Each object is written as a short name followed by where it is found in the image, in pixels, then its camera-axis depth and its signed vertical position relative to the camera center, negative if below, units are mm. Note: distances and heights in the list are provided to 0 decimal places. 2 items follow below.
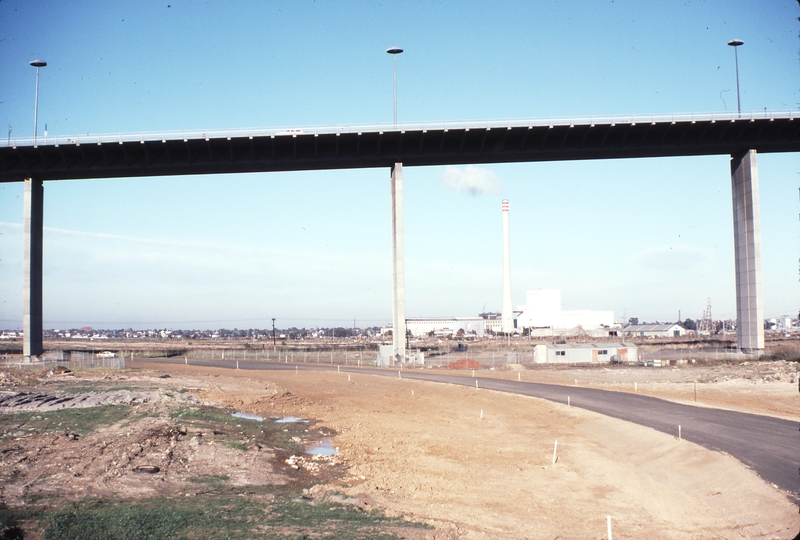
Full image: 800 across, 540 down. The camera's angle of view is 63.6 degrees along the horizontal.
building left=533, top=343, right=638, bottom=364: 82500 -6538
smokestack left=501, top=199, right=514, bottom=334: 140875 +6373
